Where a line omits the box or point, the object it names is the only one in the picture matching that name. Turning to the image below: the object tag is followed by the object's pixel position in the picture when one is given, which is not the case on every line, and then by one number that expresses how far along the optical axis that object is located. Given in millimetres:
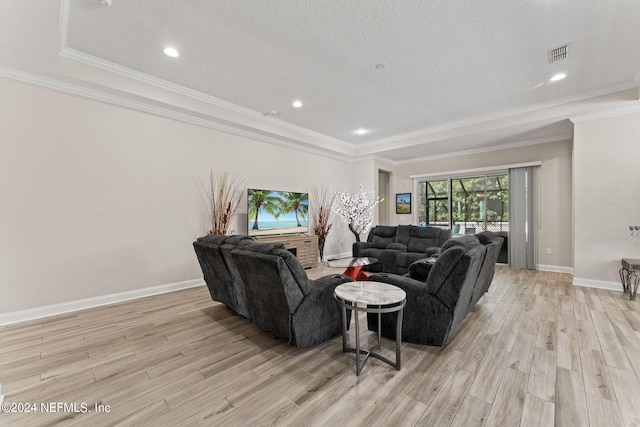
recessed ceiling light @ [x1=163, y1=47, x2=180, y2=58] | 3109
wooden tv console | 5449
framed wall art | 7973
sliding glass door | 6441
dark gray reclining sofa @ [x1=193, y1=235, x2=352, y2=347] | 2309
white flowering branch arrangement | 4887
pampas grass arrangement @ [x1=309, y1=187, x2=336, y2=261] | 6578
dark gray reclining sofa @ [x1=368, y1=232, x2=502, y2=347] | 2316
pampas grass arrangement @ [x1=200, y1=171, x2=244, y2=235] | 4727
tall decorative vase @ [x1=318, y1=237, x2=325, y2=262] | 6562
